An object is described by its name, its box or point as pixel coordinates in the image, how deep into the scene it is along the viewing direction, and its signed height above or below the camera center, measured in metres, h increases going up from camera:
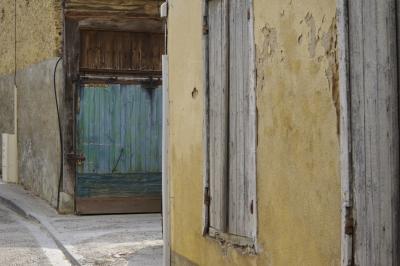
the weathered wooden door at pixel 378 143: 4.05 +0.00
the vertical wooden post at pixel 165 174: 7.57 -0.30
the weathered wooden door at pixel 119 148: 12.96 -0.07
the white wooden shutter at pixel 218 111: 6.12 +0.26
